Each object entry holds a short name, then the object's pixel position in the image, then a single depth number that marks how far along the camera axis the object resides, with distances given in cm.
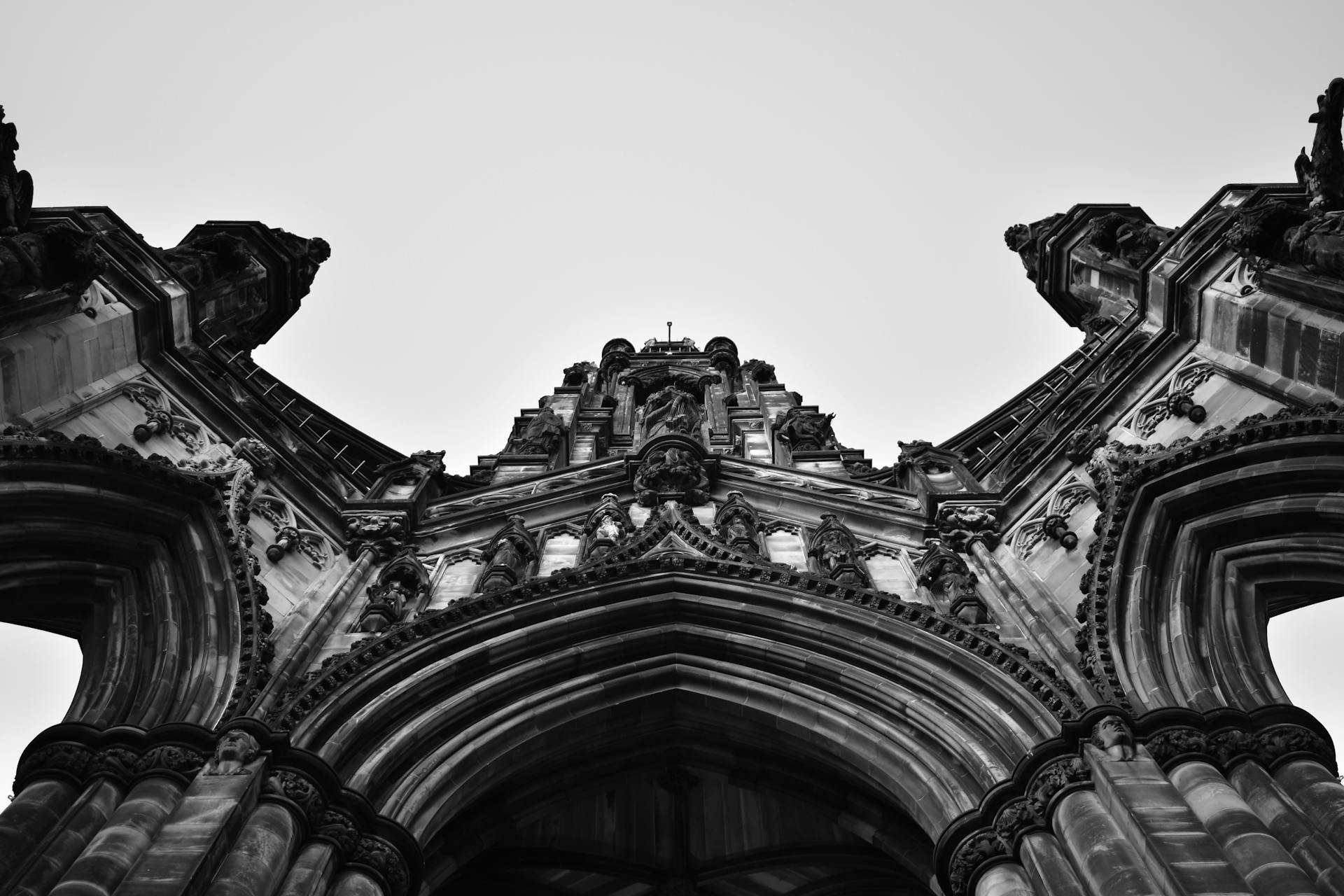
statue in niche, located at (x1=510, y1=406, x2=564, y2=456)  2266
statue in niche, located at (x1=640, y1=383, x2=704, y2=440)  2023
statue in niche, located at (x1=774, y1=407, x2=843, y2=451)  2117
